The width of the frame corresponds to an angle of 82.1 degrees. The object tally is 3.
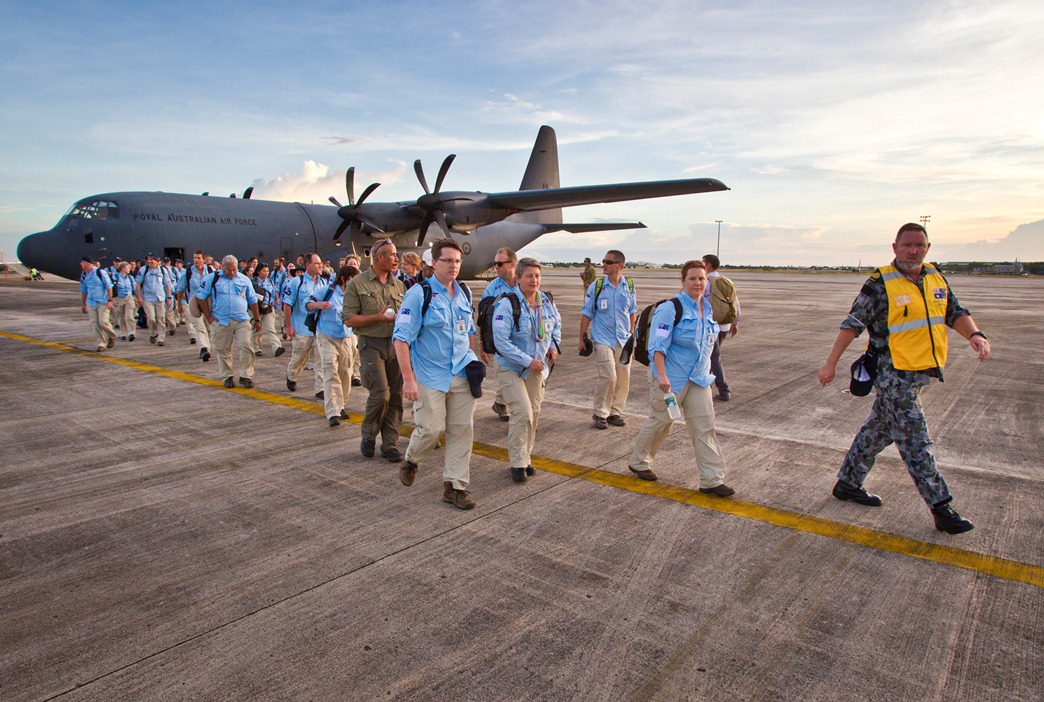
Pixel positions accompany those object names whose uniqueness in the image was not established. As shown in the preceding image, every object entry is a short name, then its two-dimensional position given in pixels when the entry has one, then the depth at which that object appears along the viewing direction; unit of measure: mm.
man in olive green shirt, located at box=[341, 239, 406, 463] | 5496
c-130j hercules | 16422
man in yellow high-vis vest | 3820
